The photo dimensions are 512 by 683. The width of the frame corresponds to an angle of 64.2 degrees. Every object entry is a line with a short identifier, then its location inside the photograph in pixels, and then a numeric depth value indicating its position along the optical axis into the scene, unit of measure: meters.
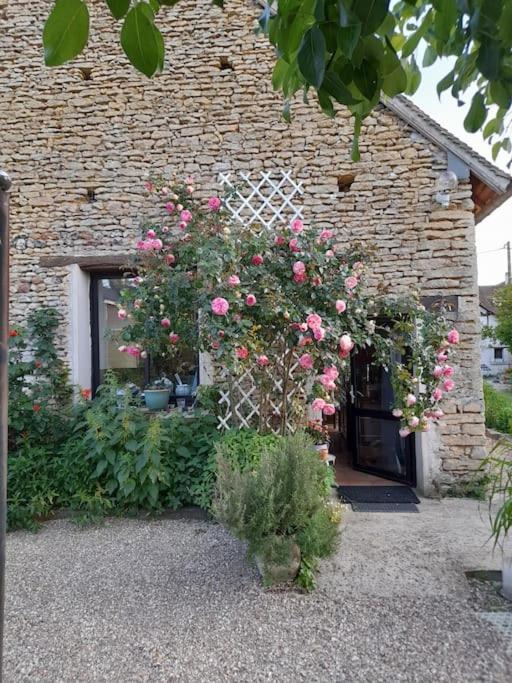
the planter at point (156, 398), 4.57
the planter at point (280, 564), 2.39
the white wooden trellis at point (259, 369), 3.91
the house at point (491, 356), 23.98
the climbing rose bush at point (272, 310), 3.21
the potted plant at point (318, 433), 4.00
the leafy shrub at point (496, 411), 7.28
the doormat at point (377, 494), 4.16
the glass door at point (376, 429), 4.70
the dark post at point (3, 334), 1.10
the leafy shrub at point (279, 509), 2.38
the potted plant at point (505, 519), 2.29
